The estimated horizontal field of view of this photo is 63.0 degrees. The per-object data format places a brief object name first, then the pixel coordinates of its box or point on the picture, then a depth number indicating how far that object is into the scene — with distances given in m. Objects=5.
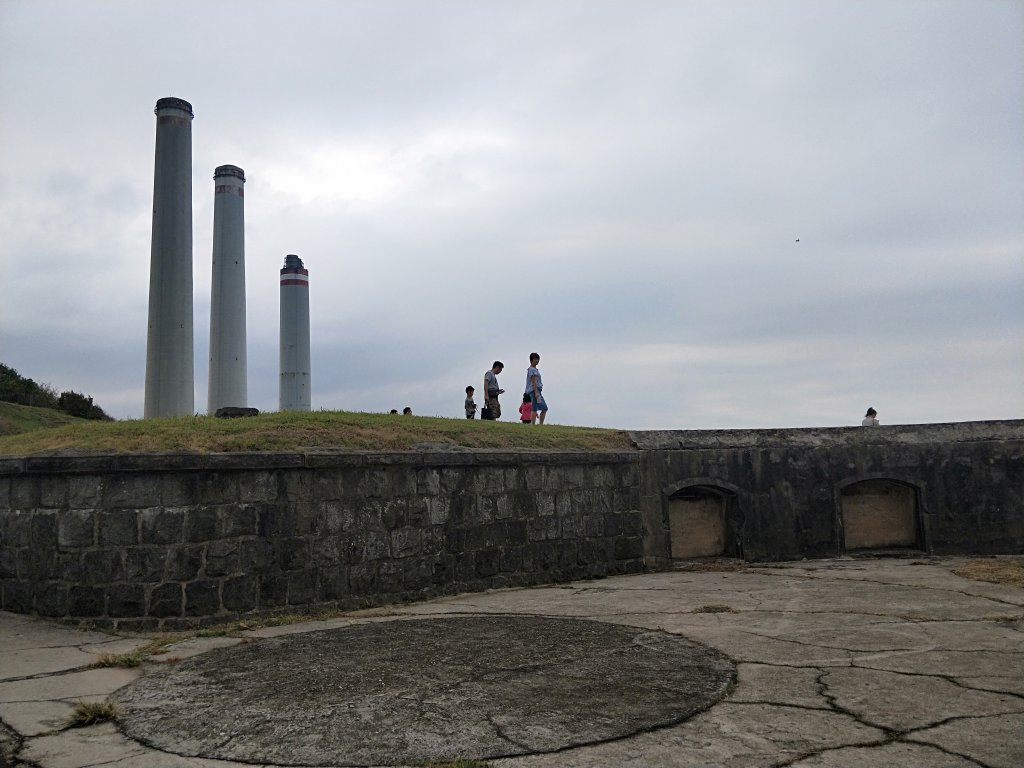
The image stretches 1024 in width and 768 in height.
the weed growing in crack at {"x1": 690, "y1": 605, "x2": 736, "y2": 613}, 7.78
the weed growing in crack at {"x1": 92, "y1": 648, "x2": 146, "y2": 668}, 6.01
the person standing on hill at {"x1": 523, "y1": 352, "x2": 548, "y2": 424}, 14.14
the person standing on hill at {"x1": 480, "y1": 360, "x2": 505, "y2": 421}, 14.21
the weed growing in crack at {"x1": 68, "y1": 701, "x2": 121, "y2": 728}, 4.60
